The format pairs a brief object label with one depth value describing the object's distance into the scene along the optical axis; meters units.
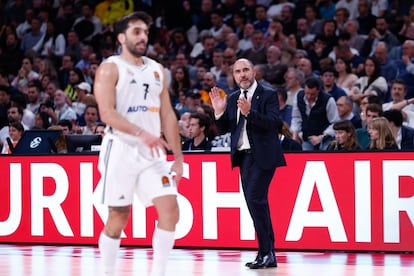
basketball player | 8.06
